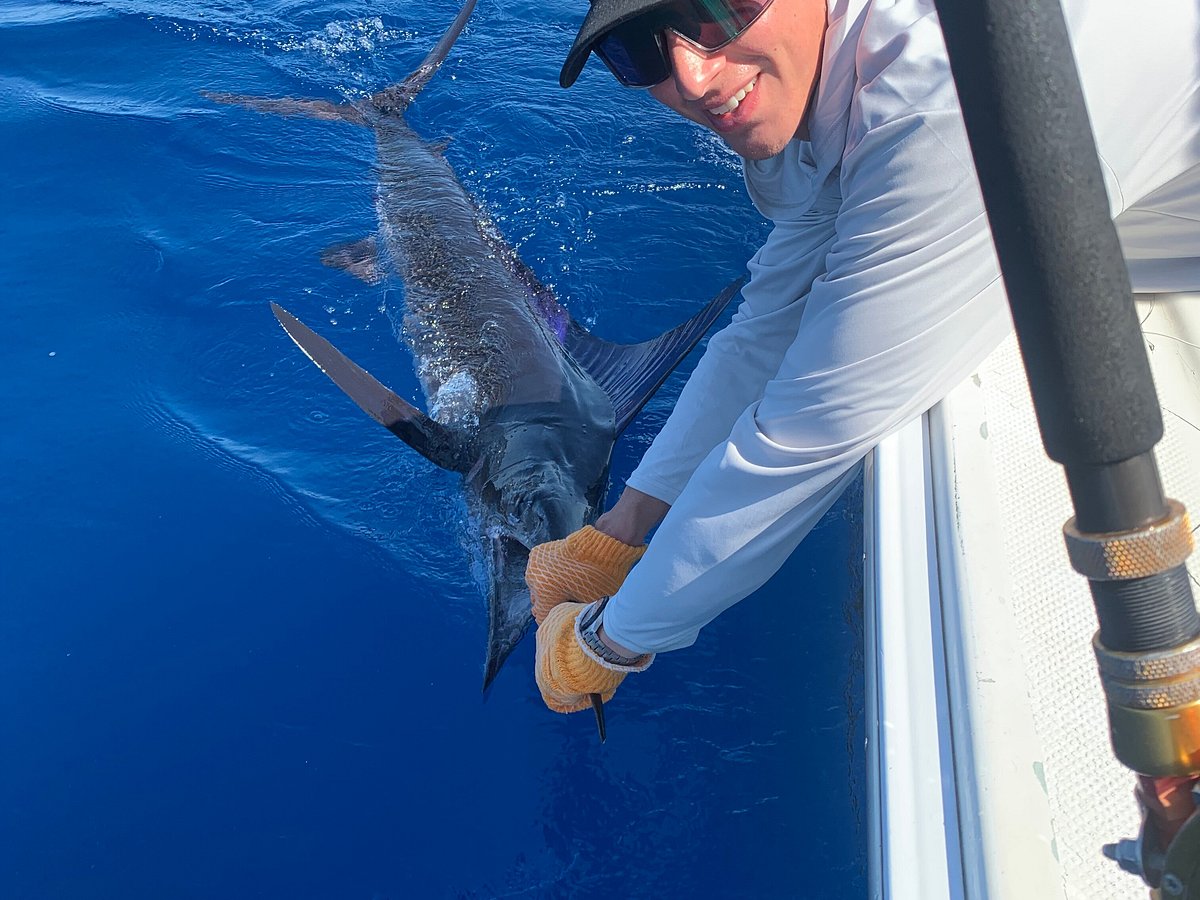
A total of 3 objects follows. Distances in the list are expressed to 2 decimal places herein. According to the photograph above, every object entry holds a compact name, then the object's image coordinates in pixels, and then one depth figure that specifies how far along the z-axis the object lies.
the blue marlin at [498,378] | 2.90
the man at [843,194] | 1.33
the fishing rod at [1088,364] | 0.66
